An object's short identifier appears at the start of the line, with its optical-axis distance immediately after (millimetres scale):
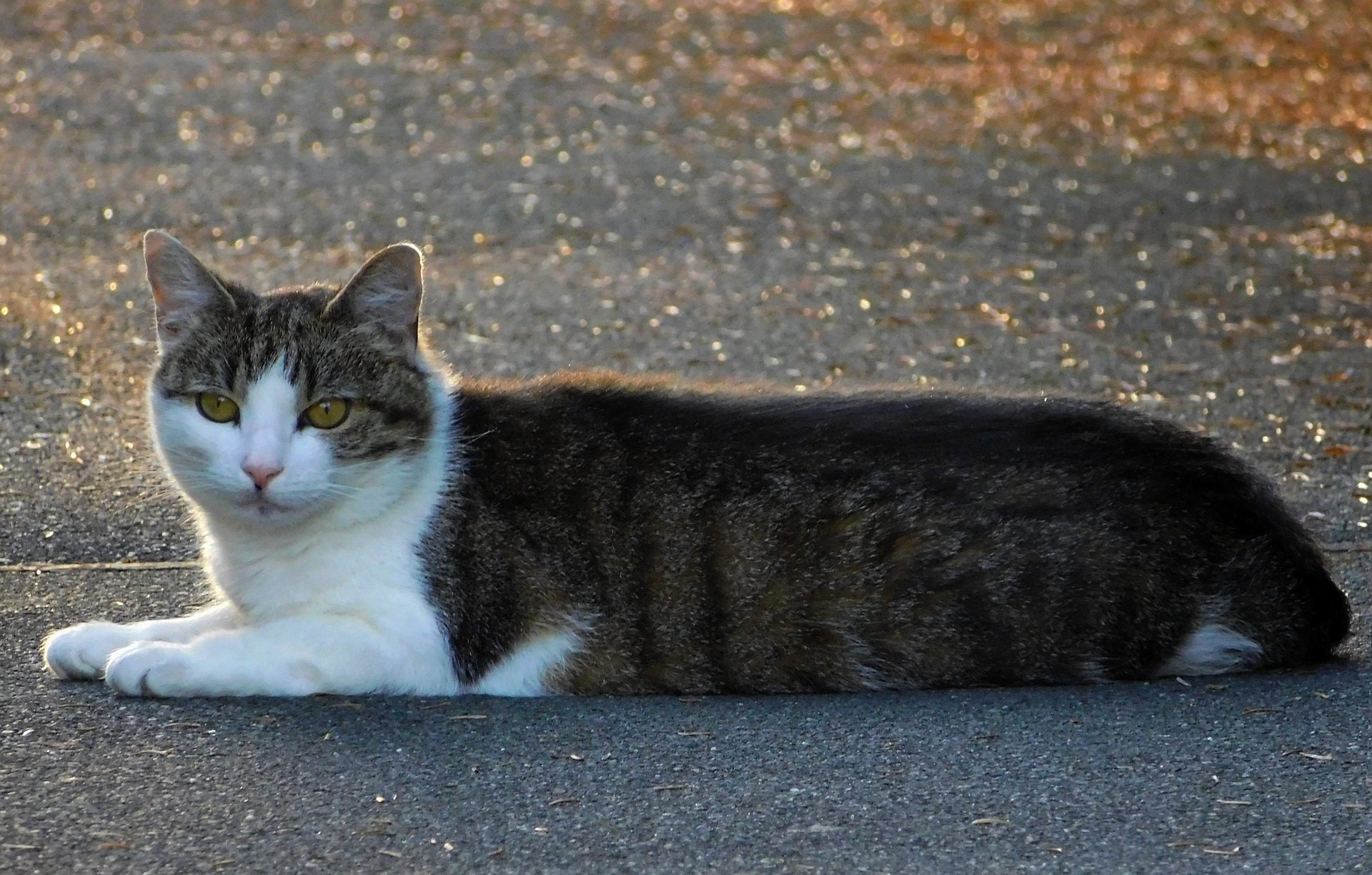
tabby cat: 8016
